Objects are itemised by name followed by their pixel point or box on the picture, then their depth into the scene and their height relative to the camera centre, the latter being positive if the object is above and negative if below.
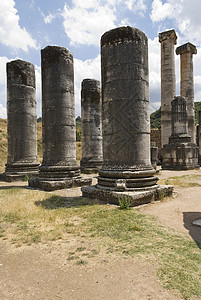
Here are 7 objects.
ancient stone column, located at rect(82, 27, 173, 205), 6.08 +1.06
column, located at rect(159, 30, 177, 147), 21.70 +7.33
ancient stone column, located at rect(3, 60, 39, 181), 11.38 +1.93
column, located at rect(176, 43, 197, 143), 23.08 +7.55
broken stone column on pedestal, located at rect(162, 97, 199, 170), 17.79 +0.68
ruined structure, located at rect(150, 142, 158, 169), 15.87 +0.03
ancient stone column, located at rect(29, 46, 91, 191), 8.78 +1.43
